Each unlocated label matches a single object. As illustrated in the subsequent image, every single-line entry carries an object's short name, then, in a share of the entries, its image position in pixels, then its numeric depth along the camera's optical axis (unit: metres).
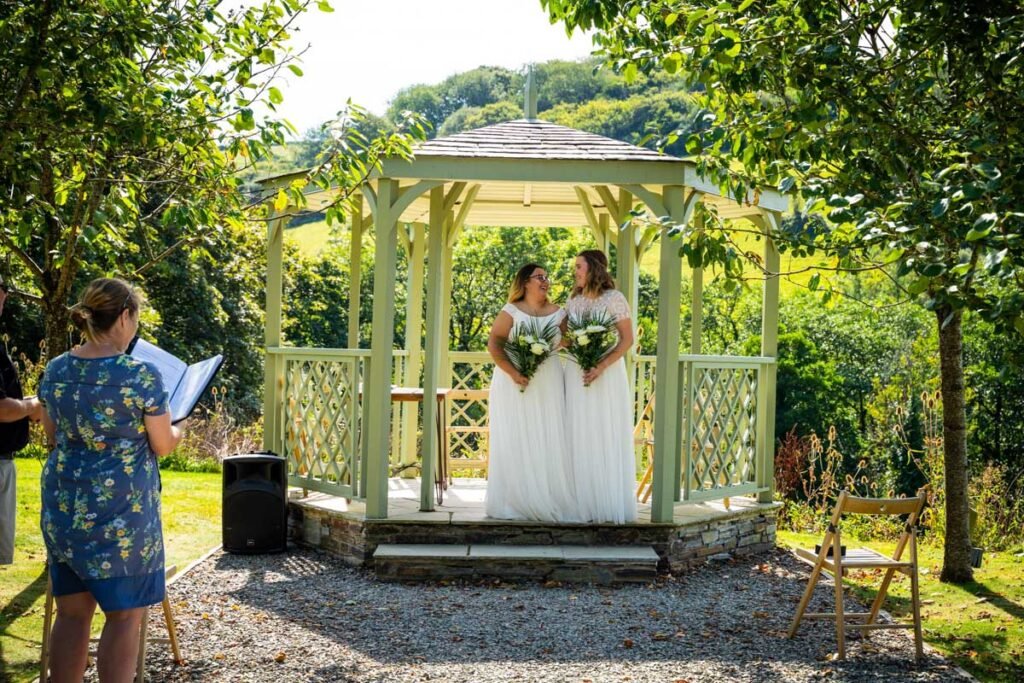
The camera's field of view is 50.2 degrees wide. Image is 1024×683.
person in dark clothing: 5.36
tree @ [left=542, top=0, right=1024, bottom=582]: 4.73
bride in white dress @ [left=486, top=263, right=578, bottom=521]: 8.30
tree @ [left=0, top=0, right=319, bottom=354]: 5.11
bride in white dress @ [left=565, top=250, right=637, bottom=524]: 8.27
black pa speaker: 8.62
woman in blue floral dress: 4.05
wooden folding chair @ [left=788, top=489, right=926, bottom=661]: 5.89
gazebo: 8.23
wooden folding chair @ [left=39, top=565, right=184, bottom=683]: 4.95
